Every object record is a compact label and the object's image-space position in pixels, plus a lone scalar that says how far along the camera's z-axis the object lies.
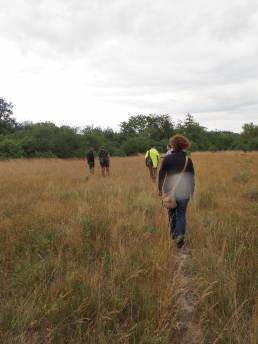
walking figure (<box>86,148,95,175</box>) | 15.61
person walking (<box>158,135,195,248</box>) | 4.97
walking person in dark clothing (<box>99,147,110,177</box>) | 14.94
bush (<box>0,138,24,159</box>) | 31.53
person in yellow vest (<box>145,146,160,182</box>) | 12.61
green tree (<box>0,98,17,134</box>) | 53.99
